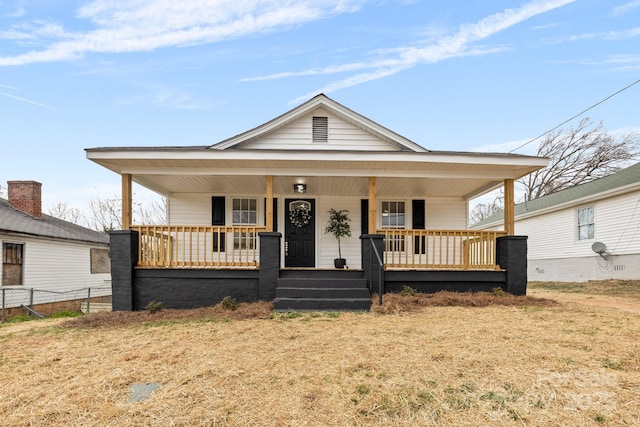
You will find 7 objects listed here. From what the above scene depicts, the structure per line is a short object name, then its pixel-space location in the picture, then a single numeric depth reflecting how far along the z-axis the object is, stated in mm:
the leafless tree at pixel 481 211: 37797
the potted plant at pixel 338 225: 10219
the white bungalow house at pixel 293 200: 7523
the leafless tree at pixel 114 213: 31406
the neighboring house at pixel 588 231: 12297
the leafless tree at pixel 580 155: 21266
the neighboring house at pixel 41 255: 12552
